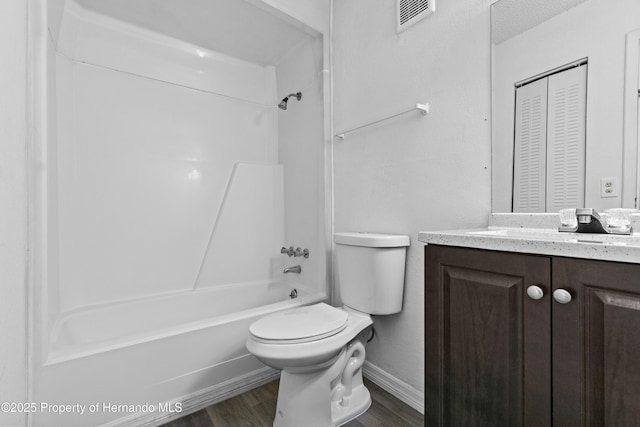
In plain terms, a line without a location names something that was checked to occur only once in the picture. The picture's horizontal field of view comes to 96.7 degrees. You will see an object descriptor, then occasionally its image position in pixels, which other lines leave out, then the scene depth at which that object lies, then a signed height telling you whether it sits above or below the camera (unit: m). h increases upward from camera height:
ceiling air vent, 1.32 +0.96
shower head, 2.19 +0.85
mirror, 0.85 +0.47
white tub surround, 1.21 +0.10
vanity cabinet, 0.53 -0.29
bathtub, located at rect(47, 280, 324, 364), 1.27 -0.66
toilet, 1.13 -0.53
